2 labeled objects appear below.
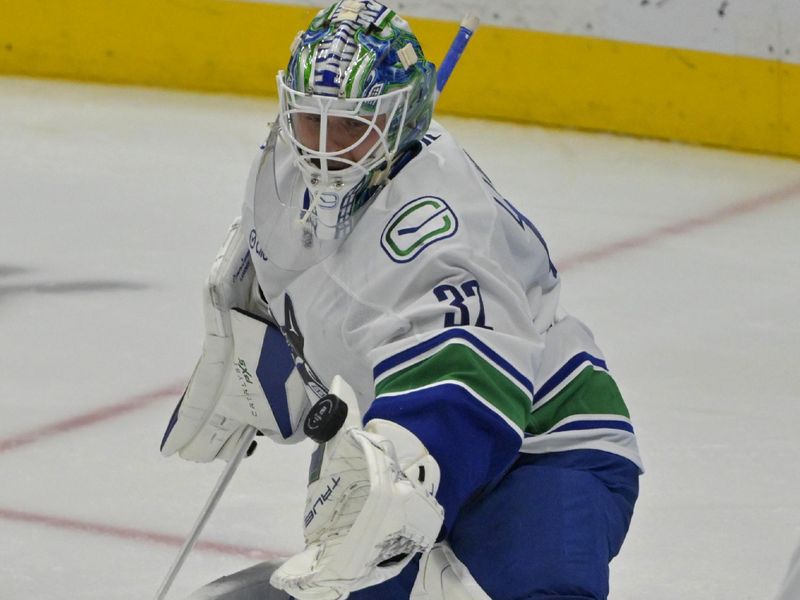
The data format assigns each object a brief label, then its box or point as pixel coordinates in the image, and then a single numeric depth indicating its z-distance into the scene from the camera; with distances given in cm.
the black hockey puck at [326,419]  1391
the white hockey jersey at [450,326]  1406
